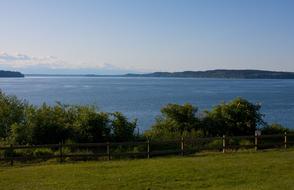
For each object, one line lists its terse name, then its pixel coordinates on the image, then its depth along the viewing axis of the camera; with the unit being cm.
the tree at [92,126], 2816
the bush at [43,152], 2330
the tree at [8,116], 2995
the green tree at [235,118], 3231
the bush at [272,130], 3232
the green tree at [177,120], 3097
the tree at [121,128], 2888
